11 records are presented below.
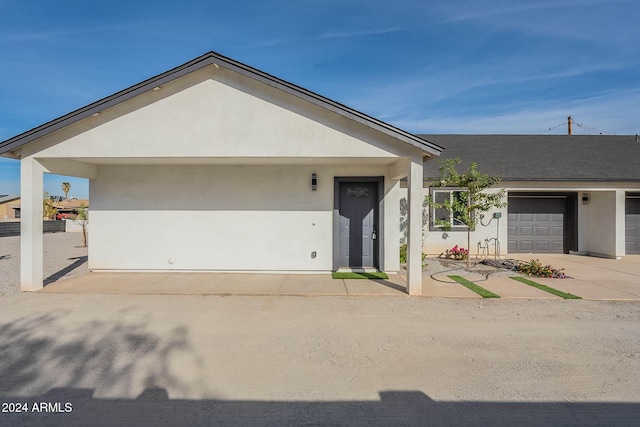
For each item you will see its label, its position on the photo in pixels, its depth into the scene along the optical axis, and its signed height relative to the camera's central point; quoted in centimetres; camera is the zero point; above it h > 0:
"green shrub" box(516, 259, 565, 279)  845 -157
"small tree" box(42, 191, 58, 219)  2550 +19
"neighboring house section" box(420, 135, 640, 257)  1143 +43
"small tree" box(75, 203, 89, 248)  1609 -23
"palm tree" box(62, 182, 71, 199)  4720 +336
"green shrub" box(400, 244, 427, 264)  926 -122
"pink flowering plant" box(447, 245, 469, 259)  1129 -143
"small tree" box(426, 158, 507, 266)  898 +48
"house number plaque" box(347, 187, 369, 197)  879 +53
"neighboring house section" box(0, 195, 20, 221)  3791 +16
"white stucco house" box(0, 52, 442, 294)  658 +91
